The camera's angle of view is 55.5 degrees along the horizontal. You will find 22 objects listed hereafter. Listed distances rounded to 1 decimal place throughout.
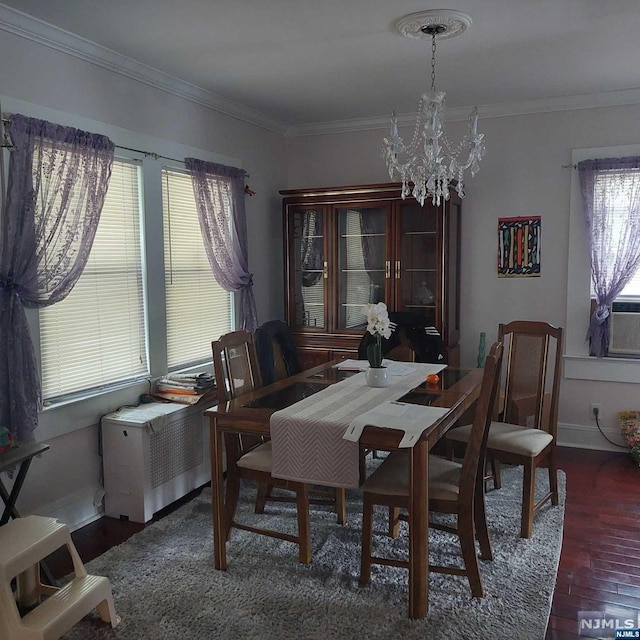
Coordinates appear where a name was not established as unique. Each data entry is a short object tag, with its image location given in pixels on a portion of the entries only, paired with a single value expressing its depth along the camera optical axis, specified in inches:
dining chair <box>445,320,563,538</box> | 119.2
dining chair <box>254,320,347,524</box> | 136.2
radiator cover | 130.4
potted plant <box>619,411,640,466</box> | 164.4
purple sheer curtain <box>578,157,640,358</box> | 166.7
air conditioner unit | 171.5
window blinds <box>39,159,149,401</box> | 125.7
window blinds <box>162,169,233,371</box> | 156.6
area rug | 91.4
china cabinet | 179.0
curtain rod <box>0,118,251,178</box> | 139.3
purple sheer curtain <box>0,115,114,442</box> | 112.0
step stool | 80.4
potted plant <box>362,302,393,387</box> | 114.2
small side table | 98.7
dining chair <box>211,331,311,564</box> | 108.1
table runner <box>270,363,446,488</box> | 96.3
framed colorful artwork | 181.2
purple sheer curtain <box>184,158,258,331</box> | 162.7
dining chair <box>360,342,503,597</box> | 94.8
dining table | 91.9
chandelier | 114.0
